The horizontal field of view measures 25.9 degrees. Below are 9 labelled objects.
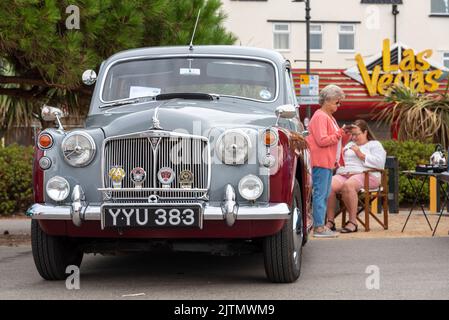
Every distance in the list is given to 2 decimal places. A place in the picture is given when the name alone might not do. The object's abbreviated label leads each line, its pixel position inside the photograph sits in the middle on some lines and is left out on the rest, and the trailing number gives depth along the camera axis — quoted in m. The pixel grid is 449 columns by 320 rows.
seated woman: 11.39
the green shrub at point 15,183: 15.54
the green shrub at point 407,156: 16.81
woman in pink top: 10.24
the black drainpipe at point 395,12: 38.09
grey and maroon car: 6.47
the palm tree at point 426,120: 20.08
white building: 38.19
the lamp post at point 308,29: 30.08
